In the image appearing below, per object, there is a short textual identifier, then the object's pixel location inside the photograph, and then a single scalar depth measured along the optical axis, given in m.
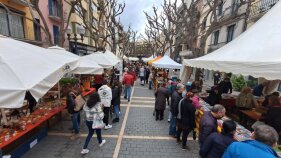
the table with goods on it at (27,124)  4.05
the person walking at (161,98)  7.01
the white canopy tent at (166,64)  11.94
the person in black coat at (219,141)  2.72
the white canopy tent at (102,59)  9.38
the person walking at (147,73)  17.99
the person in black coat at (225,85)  8.55
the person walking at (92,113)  4.53
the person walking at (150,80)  15.42
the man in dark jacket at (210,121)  3.30
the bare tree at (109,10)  14.87
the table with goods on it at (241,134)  3.56
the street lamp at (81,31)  11.43
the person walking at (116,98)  6.72
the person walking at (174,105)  5.38
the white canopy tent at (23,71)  2.44
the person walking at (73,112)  5.31
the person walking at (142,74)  17.40
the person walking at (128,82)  9.96
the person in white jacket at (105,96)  5.89
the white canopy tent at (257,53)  3.02
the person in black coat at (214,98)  7.34
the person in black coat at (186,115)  4.69
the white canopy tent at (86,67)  6.45
